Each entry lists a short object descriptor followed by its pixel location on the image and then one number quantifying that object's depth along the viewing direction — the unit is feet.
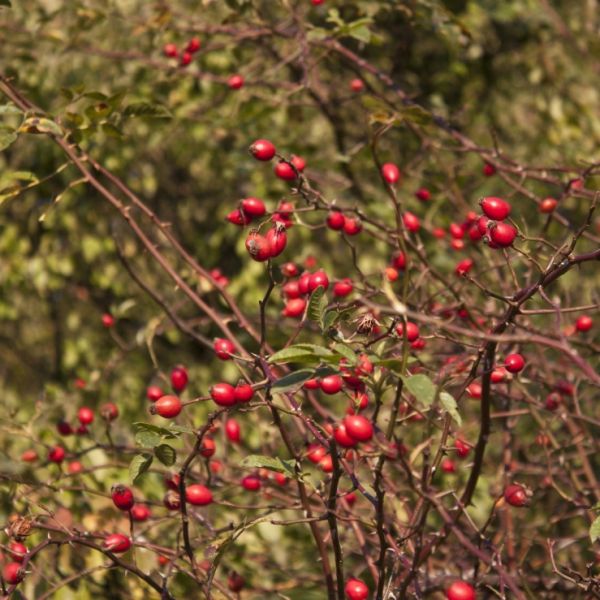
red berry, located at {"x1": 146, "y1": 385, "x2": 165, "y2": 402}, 8.14
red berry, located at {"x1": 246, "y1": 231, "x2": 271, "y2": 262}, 7.20
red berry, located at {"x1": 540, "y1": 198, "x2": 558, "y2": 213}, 8.29
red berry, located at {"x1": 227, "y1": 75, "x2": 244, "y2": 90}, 9.31
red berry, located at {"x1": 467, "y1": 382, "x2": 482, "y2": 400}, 7.84
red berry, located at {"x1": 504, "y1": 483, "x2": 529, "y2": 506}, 7.50
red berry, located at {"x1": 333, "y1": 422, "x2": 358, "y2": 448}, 7.03
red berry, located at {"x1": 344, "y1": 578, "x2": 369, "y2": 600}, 7.41
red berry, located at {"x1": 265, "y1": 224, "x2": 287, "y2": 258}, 7.26
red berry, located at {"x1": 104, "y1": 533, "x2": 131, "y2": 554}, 7.54
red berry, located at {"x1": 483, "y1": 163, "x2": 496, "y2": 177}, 8.72
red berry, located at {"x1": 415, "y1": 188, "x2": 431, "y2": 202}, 8.75
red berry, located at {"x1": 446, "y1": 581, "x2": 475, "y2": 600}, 7.27
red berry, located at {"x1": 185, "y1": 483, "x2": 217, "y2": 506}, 7.60
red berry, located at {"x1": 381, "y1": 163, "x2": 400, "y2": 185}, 8.19
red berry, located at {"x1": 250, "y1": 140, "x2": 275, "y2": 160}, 7.63
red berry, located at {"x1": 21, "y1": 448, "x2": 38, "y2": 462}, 8.58
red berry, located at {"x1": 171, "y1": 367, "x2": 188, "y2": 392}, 8.12
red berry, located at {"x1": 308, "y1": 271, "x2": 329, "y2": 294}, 7.43
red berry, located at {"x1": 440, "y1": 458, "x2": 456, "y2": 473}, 8.33
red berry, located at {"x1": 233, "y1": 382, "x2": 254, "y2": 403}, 7.19
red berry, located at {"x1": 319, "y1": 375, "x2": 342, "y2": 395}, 7.22
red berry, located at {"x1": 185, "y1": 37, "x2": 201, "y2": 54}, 9.67
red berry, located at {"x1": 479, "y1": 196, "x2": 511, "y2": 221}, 7.35
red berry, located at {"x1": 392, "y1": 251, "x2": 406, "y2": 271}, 8.18
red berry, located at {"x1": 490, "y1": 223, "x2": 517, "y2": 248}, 7.24
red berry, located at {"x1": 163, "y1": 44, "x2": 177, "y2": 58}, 10.18
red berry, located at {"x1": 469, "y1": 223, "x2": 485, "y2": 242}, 8.19
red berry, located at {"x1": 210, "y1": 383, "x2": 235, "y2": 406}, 7.19
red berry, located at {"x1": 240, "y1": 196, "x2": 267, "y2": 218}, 7.61
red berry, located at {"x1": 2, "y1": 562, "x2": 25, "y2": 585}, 7.23
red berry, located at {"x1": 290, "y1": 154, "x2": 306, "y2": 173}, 8.09
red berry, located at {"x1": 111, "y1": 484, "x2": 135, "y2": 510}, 7.47
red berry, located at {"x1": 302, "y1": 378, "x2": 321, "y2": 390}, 7.48
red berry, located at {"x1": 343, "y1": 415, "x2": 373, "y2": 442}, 7.01
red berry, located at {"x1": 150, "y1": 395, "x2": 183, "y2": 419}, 7.32
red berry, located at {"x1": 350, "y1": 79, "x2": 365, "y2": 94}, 9.71
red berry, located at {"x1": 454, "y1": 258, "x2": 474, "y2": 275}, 8.08
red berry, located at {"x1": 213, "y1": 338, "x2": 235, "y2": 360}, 7.54
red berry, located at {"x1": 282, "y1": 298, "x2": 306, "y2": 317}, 7.75
